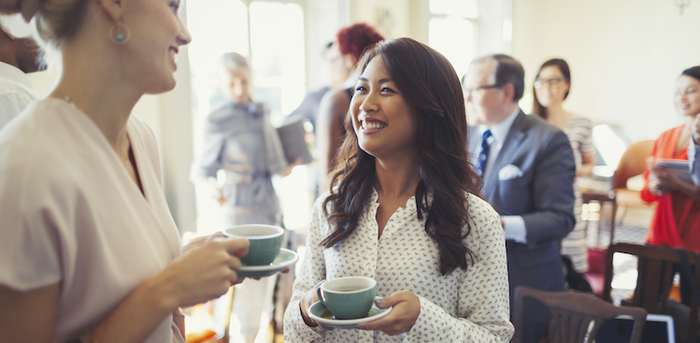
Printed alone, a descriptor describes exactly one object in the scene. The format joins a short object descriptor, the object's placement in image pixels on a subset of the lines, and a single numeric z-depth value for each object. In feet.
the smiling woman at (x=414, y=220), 3.65
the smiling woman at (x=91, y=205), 2.07
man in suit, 6.17
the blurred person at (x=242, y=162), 9.33
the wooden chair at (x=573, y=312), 5.09
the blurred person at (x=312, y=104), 11.85
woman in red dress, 8.08
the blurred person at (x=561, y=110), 10.34
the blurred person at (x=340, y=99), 7.56
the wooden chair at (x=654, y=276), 6.08
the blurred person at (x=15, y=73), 3.64
